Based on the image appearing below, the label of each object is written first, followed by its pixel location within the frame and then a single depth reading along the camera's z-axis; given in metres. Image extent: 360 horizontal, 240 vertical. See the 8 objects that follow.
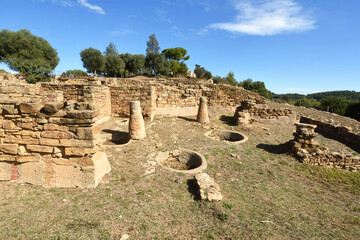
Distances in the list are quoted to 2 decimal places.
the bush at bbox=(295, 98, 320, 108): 53.44
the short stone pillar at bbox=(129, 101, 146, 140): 8.53
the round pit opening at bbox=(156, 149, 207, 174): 7.15
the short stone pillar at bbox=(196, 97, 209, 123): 12.41
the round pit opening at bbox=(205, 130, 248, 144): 10.88
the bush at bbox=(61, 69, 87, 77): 44.89
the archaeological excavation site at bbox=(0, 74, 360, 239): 3.61
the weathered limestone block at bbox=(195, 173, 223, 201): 4.46
